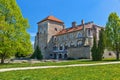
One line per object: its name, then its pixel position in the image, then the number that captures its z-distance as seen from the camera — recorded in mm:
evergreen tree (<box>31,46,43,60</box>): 26934
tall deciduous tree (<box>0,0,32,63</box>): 11403
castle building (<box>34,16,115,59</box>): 26553
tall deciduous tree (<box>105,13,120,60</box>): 18224
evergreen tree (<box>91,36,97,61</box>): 17925
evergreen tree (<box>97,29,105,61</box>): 18015
